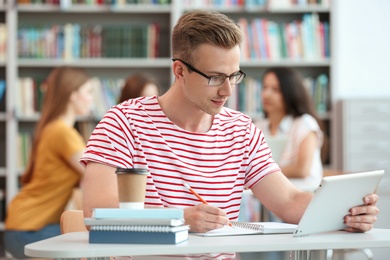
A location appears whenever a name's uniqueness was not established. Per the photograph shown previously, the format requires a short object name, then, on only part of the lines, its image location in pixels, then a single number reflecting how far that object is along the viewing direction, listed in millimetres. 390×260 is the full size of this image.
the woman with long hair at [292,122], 6237
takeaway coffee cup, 2794
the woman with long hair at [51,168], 5407
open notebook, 2970
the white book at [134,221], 2734
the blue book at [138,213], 2743
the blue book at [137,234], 2739
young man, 3260
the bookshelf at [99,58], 8014
